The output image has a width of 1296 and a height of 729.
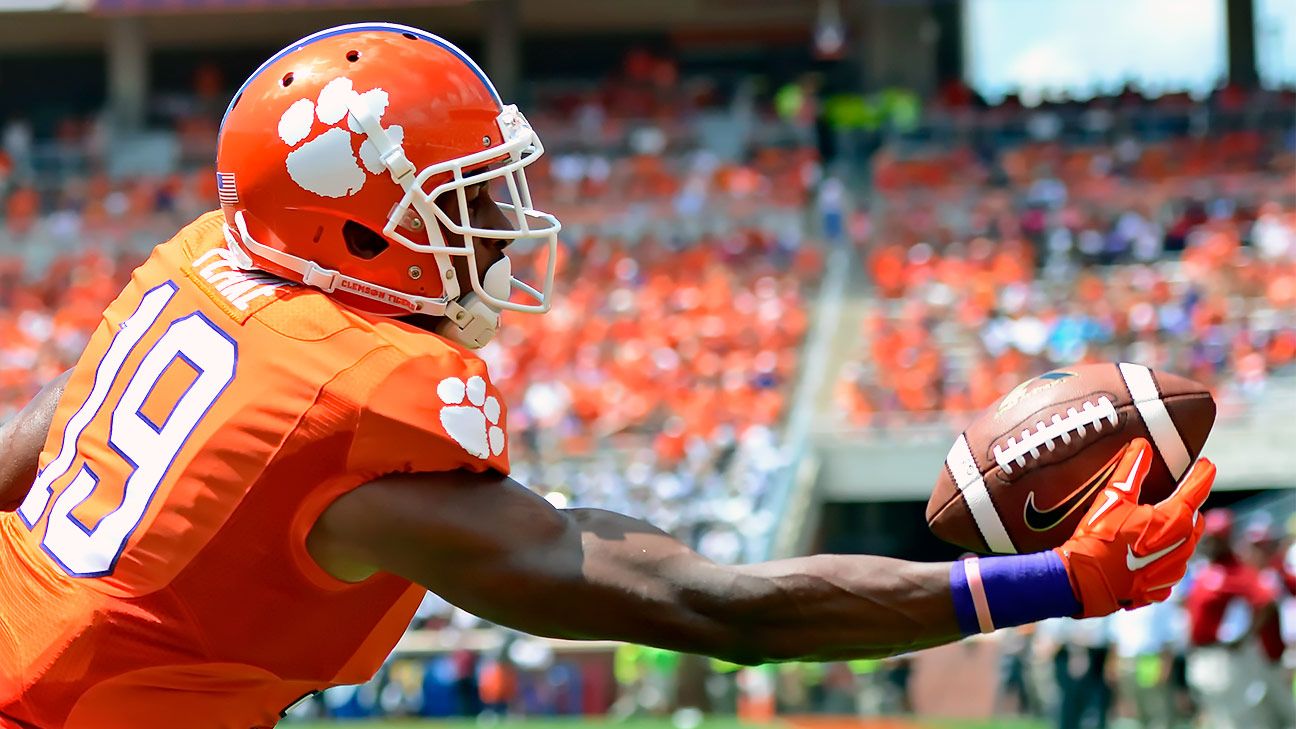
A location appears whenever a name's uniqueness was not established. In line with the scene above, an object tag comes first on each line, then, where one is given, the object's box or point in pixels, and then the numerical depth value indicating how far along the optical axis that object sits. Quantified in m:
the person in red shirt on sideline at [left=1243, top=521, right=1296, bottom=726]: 16.86
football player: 4.41
